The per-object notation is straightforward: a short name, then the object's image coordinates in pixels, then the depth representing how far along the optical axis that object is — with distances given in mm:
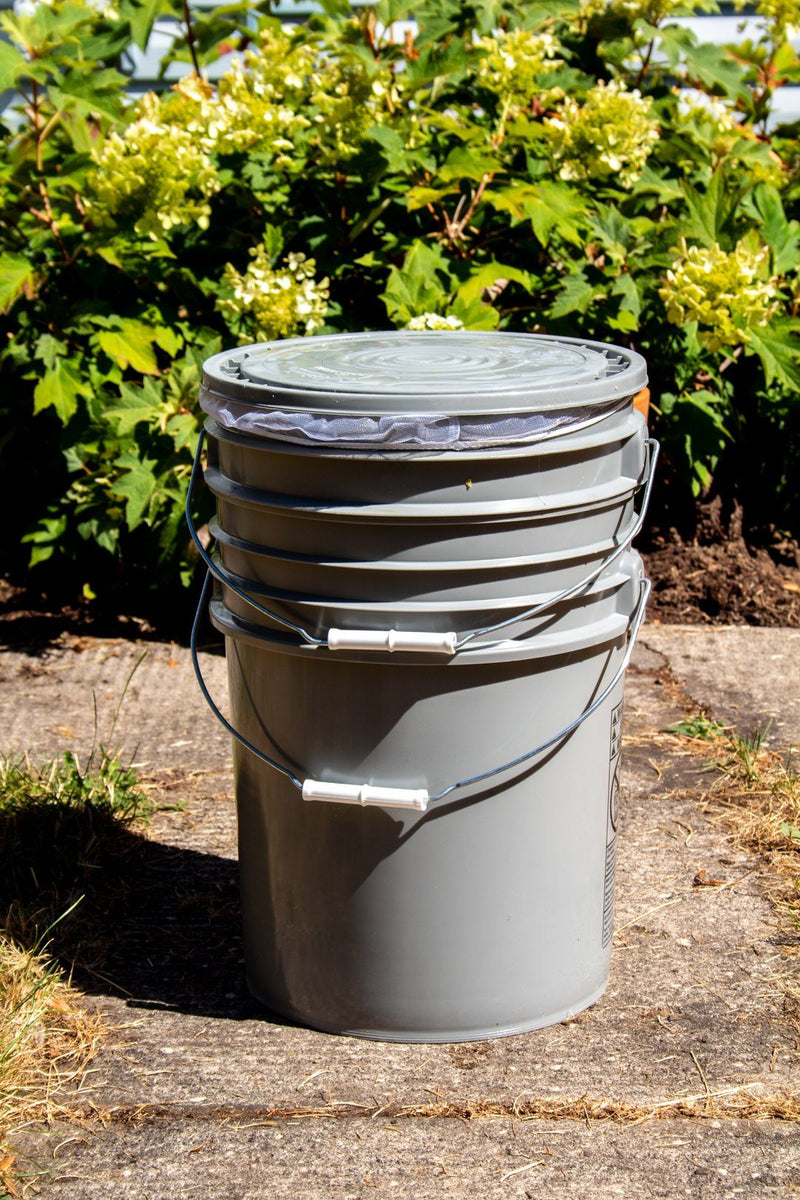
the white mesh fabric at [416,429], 1615
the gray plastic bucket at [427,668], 1637
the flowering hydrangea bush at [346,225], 2325
